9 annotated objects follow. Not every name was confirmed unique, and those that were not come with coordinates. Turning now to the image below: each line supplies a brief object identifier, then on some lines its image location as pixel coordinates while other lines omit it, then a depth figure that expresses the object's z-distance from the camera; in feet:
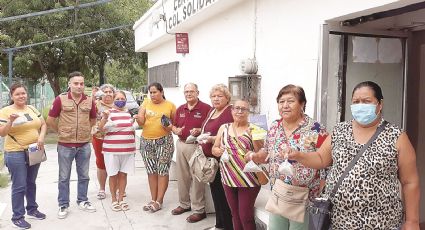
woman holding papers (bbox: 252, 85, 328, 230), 9.75
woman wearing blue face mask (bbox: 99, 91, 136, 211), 17.06
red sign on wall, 25.21
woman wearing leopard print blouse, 7.78
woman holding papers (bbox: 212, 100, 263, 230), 12.20
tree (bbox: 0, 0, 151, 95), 48.26
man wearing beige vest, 16.31
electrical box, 16.15
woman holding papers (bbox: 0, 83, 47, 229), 14.87
